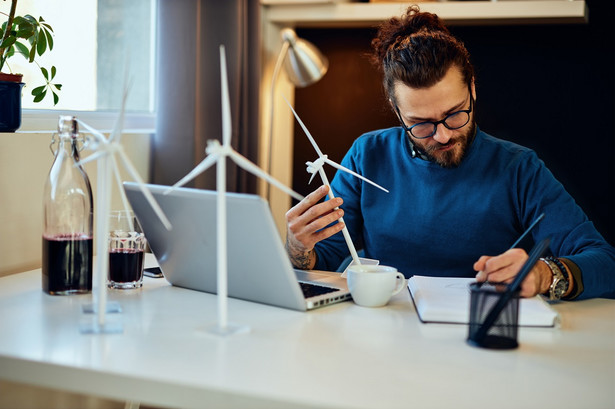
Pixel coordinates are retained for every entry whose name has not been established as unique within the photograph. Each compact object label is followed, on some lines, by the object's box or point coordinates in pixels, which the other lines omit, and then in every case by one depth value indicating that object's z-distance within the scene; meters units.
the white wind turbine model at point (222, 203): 1.02
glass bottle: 1.33
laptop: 1.17
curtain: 2.42
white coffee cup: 1.27
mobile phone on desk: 1.53
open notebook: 1.18
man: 1.67
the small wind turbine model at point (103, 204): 1.10
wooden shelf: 2.59
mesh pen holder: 1.05
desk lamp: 2.66
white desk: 0.87
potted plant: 1.54
